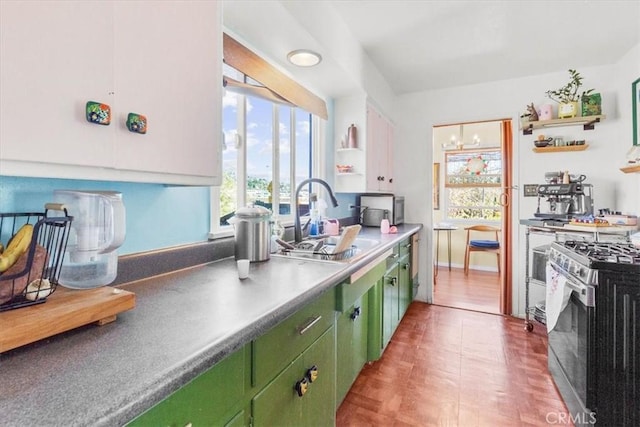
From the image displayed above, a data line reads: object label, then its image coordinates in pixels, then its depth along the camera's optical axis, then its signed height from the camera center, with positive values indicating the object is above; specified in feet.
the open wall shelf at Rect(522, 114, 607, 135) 8.90 +2.81
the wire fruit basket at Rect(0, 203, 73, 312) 2.21 -0.36
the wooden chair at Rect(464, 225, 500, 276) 14.42 -1.45
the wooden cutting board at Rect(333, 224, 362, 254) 5.44 -0.46
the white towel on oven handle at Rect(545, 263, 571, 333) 5.51 -1.55
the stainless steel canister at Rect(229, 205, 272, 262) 4.87 -0.31
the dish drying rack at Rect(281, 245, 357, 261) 5.38 -0.74
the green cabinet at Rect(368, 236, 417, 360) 6.68 -2.15
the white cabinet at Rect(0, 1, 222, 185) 2.04 +1.05
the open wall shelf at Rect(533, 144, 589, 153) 9.33 +2.07
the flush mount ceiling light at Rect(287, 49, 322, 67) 6.36 +3.41
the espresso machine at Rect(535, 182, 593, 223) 8.62 +0.43
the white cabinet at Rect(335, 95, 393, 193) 9.04 +2.04
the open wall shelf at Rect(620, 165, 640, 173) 7.46 +1.16
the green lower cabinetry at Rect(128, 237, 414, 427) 2.11 -1.56
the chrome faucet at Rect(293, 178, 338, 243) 6.47 -0.14
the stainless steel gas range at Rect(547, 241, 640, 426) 4.53 -1.93
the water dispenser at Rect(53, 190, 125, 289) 2.83 -0.17
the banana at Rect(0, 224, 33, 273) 2.21 -0.25
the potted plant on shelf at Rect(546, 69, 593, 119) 9.10 +3.72
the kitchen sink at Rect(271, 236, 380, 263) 5.25 -0.74
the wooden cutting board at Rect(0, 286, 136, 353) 1.93 -0.72
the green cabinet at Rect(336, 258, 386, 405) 4.80 -2.08
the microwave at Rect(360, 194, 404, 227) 10.25 +0.16
